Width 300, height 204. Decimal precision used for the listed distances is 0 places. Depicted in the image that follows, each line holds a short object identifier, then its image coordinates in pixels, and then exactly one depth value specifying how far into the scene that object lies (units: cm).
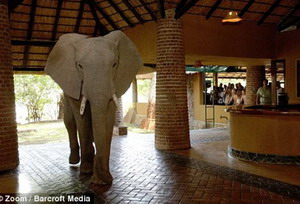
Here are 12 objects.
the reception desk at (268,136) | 749
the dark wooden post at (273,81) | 1373
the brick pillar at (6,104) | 743
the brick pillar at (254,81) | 1561
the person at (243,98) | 1650
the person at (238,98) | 1672
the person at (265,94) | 1234
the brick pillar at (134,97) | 2412
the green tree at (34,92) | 2358
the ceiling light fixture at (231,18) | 854
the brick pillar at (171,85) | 941
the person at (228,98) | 1724
